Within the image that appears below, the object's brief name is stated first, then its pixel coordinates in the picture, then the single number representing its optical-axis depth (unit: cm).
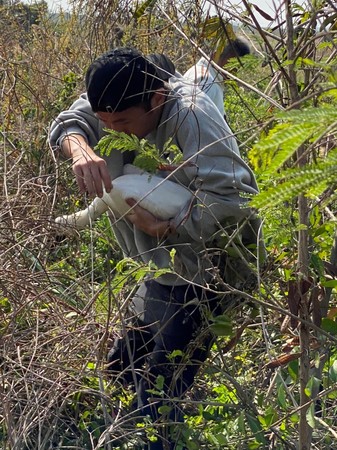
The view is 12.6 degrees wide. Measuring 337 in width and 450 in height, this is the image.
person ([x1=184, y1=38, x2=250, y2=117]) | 434
